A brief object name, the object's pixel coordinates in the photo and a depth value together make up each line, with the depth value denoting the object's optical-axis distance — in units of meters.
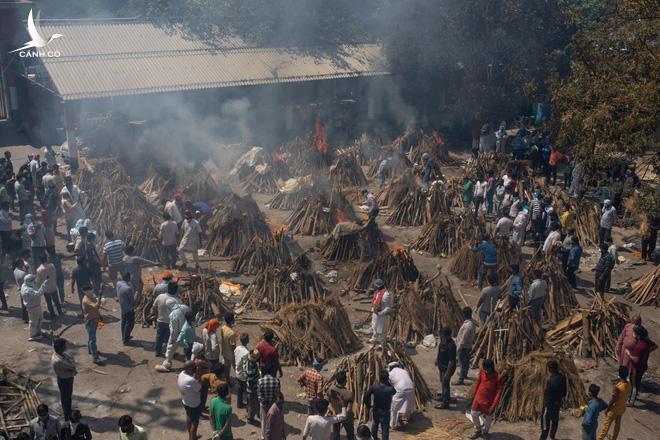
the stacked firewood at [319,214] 19.64
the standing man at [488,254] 15.58
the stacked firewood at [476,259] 16.55
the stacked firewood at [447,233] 18.31
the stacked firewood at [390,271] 15.87
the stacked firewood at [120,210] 17.20
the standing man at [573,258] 16.03
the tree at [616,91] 13.69
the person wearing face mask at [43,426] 8.96
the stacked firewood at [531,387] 11.34
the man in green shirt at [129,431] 8.56
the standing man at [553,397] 10.32
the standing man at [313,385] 10.08
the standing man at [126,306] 12.66
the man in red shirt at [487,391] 10.32
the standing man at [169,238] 16.28
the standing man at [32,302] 12.84
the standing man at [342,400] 9.85
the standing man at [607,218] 18.70
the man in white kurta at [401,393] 10.55
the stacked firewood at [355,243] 17.62
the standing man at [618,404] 10.25
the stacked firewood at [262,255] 16.84
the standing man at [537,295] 13.91
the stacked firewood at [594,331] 13.40
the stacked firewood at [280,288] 14.86
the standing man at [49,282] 13.34
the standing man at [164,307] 12.32
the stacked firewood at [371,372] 11.23
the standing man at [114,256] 14.81
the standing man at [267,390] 10.00
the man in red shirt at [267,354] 10.72
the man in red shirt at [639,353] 11.74
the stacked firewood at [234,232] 17.78
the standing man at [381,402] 10.04
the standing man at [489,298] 13.35
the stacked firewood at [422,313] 13.88
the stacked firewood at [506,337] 12.68
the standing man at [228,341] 11.30
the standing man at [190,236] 16.45
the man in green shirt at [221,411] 9.36
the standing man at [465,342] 11.76
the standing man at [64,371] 10.37
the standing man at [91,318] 12.17
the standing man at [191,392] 9.85
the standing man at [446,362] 11.20
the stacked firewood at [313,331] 12.95
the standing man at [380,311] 12.91
